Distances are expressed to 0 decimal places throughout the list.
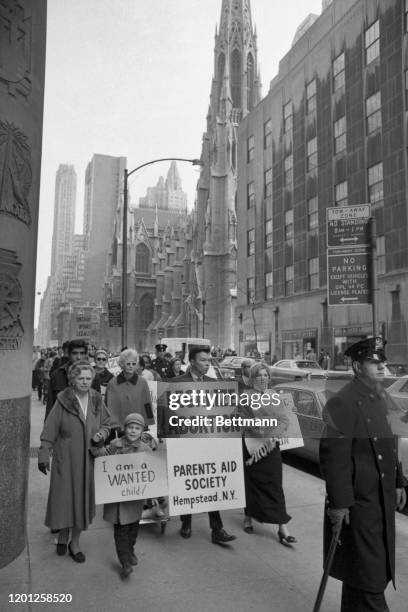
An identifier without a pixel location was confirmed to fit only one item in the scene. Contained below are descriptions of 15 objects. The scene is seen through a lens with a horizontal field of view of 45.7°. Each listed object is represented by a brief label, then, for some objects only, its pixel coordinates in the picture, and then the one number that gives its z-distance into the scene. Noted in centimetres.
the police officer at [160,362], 1213
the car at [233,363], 2509
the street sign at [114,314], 1795
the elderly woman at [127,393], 573
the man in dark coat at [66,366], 617
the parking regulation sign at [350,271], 852
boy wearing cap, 432
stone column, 450
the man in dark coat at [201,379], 499
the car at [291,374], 1565
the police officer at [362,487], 317
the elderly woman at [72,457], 457
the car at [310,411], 830
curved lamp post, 1689
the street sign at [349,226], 869
